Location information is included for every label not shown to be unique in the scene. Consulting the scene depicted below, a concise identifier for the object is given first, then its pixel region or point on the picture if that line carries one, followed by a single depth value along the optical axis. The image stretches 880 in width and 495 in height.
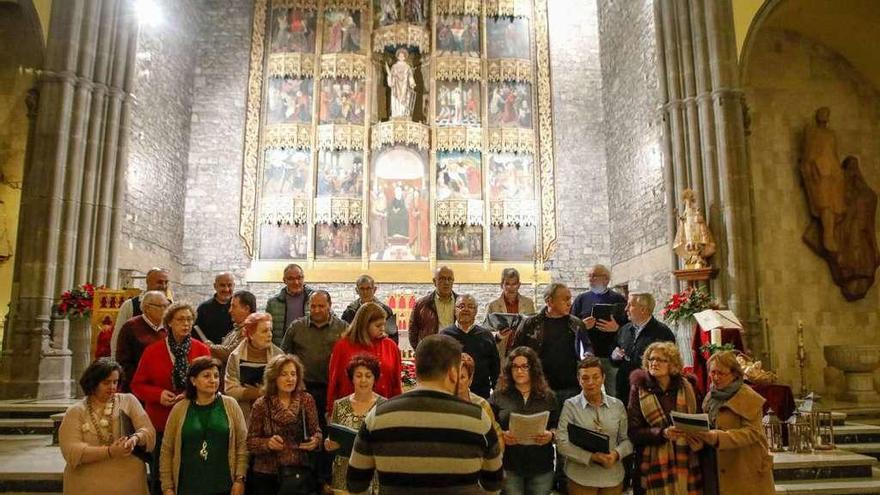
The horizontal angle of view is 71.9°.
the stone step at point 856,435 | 6.52
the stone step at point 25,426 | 6.62
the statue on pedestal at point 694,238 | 8.33
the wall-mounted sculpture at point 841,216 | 9.48
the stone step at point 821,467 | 5.20
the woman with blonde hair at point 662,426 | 3.75
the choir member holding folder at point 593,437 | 3.71
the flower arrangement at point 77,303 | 7.85
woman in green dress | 3.46
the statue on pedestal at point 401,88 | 13.12
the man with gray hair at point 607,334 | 5.28
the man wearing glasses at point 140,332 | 4.29
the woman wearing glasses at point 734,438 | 3.67
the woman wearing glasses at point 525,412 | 3.73
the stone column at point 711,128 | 8.23
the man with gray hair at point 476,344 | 4.56
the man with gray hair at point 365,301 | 5.02
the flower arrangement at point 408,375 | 7.02
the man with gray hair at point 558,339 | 4.60
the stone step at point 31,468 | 4.75
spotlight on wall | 11.19
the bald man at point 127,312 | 4.80
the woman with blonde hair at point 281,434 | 3.56
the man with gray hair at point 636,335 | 4.71
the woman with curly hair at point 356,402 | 3.55
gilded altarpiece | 12.80
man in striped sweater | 2.16
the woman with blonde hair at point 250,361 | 4.01
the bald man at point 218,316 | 5.36
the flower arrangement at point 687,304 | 7.61
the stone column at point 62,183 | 7.87
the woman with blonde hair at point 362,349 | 4.04
